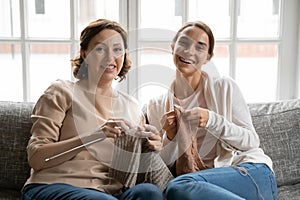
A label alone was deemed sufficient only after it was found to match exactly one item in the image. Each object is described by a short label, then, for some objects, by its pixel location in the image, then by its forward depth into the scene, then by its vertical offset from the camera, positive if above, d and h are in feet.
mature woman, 8.07 -1.83
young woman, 8.35 -1.88
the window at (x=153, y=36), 10.37 -0.92
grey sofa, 9.12 -2.28
